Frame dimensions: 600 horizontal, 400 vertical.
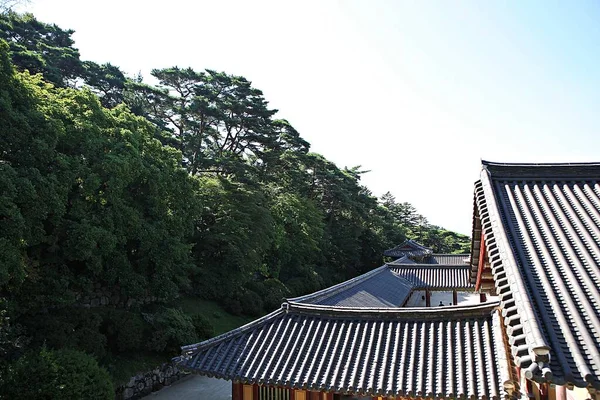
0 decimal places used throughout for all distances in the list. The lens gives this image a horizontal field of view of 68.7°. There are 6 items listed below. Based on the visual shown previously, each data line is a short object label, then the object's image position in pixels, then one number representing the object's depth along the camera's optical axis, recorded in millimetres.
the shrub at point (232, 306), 24453
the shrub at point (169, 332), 16625
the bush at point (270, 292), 26767
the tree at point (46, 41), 27986
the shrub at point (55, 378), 10680
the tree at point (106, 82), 31234
